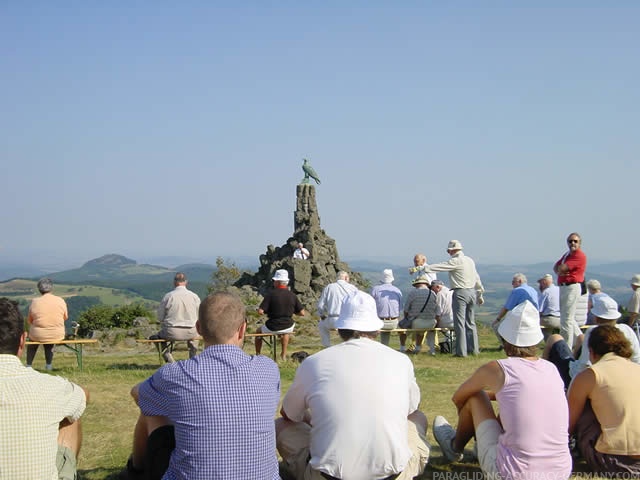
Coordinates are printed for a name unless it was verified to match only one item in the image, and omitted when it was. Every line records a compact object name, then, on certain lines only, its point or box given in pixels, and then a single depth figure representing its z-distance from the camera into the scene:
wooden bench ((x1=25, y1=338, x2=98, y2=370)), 11.88
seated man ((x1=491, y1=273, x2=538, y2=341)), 11.78
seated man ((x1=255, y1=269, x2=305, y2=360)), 12.78
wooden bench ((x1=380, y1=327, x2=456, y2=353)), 13.71
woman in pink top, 4.95
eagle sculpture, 50.00
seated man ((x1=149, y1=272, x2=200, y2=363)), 11.96
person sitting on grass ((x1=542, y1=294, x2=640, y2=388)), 6.67
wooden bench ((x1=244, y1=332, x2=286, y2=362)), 12.70
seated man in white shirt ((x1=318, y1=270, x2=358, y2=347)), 12.09
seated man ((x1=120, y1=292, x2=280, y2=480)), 4.27
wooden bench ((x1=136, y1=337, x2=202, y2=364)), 12.13
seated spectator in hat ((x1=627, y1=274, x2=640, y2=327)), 13.88
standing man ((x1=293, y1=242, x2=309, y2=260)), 36.47
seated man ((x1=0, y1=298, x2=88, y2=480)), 4.05
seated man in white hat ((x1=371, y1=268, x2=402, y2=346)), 13.75
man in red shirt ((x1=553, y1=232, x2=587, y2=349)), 11.36
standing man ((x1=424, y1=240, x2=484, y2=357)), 13.09
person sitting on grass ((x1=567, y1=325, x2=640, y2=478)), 5.33
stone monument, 37.56
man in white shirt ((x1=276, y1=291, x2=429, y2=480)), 4.67
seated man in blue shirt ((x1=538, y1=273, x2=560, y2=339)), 13.69
